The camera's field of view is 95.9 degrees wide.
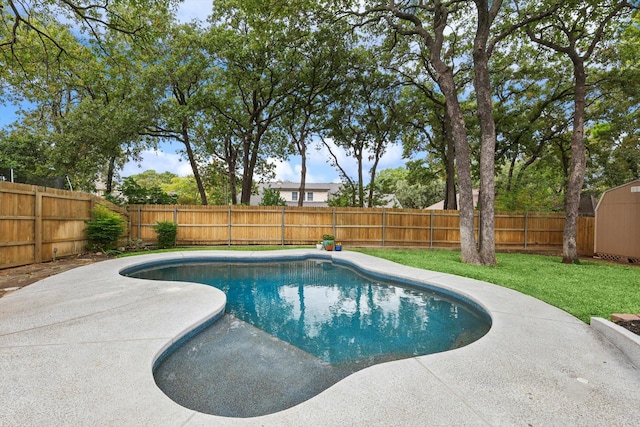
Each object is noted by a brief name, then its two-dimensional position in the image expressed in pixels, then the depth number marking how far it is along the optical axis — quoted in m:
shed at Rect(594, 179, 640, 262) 9.63
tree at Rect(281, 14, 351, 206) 11.84
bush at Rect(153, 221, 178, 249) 11.16
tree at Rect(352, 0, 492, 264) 8.41
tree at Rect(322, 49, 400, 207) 14.91
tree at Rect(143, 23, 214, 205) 12.89
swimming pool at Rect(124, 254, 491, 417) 2.61
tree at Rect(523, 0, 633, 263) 9.23
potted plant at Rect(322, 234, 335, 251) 11.12
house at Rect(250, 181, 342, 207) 33.97
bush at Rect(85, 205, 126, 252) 9.27
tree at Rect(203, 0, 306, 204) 10.91
